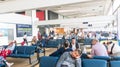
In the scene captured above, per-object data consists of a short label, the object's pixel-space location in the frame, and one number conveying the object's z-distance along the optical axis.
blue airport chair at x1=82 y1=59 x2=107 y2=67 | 1.96
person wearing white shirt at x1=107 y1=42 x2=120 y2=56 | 2.87
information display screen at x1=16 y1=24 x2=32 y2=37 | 7.14
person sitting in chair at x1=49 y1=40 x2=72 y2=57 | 2.58
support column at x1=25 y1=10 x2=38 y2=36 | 8.13
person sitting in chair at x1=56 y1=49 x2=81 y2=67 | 1.98
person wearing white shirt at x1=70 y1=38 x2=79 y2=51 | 3.55
